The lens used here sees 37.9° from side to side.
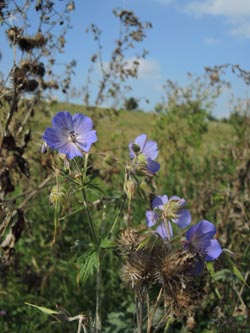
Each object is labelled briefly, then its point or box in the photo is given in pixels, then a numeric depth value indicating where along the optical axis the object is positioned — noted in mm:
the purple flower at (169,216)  255
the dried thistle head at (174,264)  239
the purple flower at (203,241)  258
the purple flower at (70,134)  277
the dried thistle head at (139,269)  246
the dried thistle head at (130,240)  257
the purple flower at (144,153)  279
